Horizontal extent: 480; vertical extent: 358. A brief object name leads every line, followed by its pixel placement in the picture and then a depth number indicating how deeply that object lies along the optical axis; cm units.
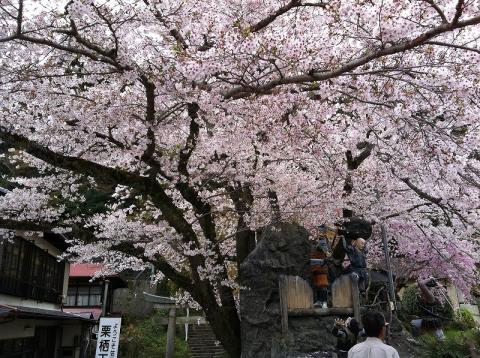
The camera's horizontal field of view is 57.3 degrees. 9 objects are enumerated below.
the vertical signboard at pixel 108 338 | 1287
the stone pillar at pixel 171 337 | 1978
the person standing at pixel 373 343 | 349
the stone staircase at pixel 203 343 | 2192
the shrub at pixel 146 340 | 2128
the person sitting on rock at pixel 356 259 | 710
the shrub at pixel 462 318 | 1485
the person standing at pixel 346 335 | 538
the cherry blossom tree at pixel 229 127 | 561
